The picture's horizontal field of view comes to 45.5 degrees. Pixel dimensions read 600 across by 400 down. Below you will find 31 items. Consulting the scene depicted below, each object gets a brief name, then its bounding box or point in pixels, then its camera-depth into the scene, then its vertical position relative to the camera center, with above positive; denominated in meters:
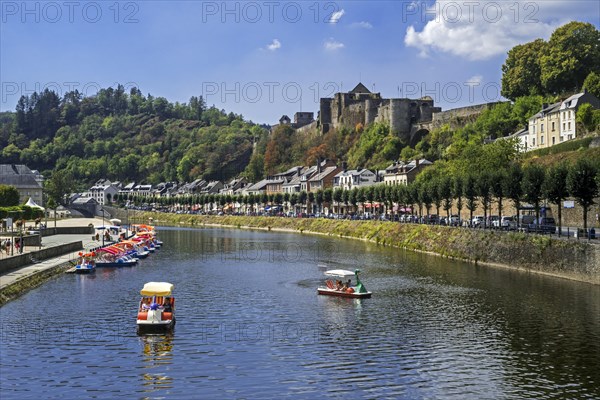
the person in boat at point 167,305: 34.97 -4.49
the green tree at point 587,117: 86.81 +11.56
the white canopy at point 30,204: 108.78 +1.68
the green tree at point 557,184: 55.12 +2.17
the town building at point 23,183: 154.09 +6.97
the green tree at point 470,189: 71.25 +2.35
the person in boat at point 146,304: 34.78 -4.46
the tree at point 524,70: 116.31 +23.58
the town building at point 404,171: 116.12 +6.91
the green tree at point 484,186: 67.44 +2.52
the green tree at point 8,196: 115.81 +3.05
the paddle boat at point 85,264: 57.28 -4.02
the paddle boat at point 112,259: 63.44 -4.05
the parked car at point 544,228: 53.34 -1.21
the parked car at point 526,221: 56.50 -0.81
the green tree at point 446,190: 78.38 +2.51
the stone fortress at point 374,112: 153.88 +23.63
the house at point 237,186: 197.38 +7.65
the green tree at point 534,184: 58.69 +2.32
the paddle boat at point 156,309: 33.41 -4.60
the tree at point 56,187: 193.15 +7.48
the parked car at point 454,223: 70.99 -1.03
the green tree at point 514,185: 62.44 +2.39
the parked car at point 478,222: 66.00 -0.92
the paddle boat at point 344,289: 44.03 -4.76
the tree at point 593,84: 99.81 +17.93
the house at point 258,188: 177.75 +6.46
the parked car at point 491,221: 64.22 -0.85
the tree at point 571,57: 106.38 +23.35
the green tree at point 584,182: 52.84 +2.22
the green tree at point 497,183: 64.94 +2.71
